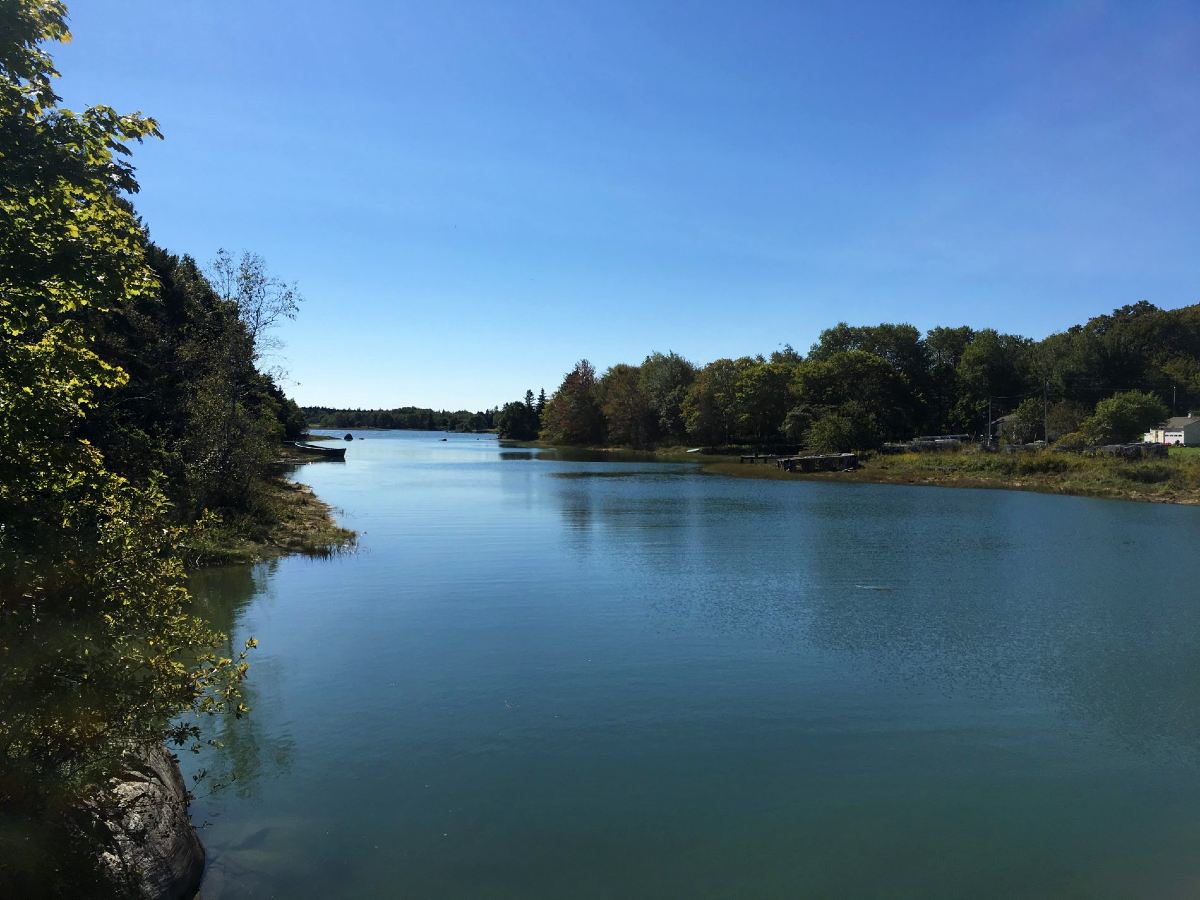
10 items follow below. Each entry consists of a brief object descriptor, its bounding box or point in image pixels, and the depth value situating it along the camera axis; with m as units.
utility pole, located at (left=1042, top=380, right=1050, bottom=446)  85.25
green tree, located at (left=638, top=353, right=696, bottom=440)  116.75
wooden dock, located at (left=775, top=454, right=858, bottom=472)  72.75
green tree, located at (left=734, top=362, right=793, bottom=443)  105.19
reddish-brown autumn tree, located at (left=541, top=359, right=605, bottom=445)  131.38
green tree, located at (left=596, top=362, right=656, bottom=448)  120.69
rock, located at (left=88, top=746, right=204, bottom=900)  6.28
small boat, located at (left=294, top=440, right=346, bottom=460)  88.62
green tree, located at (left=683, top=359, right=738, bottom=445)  107.94
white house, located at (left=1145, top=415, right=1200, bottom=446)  81.62
